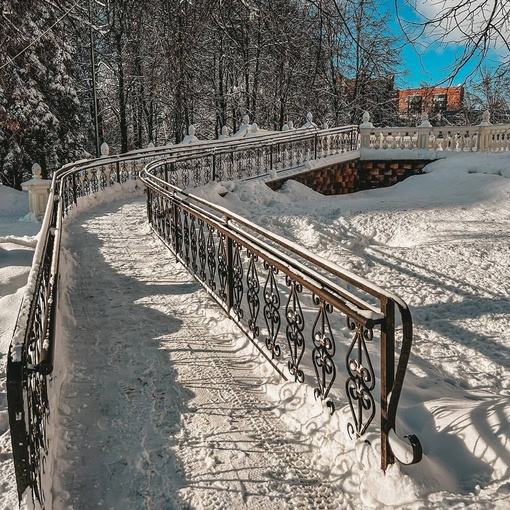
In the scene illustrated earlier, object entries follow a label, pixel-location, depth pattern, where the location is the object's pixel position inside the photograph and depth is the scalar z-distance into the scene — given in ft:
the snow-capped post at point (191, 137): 66.99
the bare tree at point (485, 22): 15.60
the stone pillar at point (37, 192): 48.60
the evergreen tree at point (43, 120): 80.74
